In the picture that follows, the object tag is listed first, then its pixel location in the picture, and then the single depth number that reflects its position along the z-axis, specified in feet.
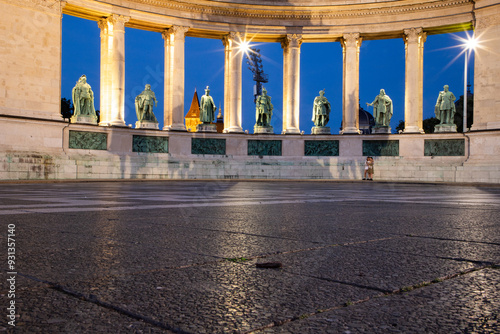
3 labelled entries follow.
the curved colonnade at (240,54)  131.03
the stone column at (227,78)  170.54
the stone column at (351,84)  168.04
